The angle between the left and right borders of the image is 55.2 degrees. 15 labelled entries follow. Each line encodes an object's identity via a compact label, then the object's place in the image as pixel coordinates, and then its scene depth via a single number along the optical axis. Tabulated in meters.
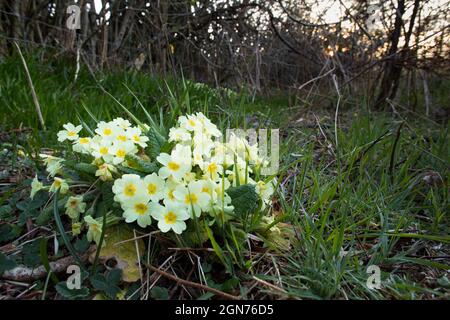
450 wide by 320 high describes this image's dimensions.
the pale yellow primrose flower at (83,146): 0.45
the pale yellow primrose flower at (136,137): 0.46
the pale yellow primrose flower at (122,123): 0.49
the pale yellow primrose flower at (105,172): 0.41
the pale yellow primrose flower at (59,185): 0.42
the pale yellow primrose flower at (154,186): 0.39
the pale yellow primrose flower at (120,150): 0.43
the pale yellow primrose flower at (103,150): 0.43
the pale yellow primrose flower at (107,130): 0.45
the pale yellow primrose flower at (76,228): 0.40
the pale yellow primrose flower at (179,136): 0.46
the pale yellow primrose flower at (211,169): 0.43
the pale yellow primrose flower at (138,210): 0.38
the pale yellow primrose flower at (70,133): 0.48
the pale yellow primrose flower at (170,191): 0.39
